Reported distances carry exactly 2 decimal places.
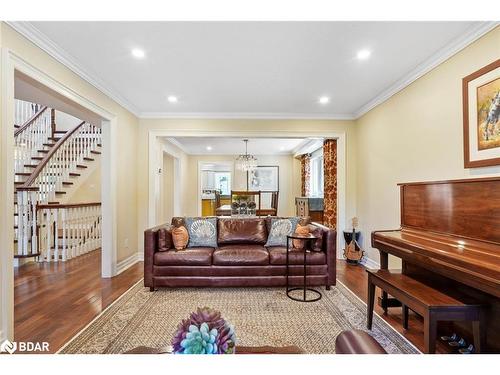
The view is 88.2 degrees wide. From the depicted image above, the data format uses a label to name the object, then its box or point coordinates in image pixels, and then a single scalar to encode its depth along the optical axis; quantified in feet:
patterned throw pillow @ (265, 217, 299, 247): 11.89
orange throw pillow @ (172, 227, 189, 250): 11.06
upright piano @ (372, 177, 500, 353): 5.13
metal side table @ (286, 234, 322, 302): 9.62
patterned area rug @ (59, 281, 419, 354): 6.79
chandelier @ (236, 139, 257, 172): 22.77
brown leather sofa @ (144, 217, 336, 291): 10.43
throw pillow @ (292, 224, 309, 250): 10.80
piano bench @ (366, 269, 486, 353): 5.34
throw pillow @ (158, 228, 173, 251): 10.71
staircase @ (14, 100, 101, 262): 13.66
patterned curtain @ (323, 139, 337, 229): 16.28
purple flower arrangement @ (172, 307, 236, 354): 3.18
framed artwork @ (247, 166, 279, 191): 29.84
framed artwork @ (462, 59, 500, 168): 6.70
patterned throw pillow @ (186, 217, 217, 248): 11.79
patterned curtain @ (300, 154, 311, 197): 24.90
